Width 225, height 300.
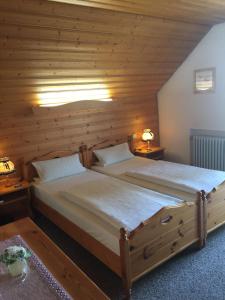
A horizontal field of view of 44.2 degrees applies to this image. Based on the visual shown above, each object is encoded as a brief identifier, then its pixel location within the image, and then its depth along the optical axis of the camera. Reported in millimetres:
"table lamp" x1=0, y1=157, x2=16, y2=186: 3038
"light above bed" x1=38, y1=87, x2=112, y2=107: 3424
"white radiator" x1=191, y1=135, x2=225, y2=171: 3945
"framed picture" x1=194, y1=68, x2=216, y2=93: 3898
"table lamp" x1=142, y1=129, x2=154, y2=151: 4359
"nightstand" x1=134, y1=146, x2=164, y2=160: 4320
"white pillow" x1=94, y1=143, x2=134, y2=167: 3902
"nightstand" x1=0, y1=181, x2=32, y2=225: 3016
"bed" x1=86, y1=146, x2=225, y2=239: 2533
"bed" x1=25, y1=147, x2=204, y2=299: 1966
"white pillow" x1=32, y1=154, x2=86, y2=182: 3349
